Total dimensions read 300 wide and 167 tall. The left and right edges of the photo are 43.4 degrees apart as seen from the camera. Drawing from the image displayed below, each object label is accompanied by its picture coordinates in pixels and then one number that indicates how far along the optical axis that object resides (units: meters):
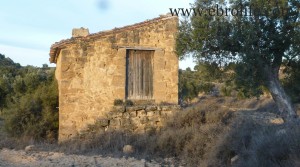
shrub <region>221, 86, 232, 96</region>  29.88
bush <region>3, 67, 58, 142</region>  13.12
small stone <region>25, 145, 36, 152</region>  9.53
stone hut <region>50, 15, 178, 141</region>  12.64
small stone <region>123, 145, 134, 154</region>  9.92
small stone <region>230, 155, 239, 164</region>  7.77
